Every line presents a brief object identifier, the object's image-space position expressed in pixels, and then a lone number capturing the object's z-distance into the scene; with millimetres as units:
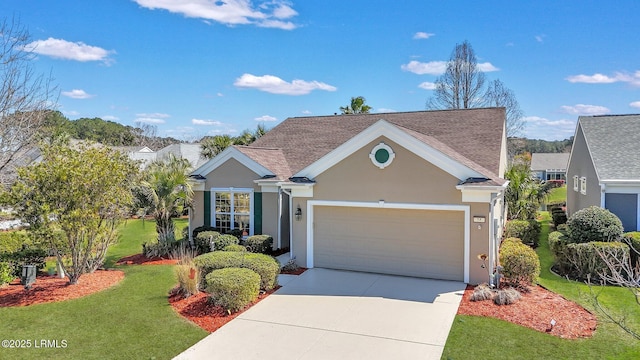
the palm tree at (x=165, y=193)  16031
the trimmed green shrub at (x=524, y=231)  17359
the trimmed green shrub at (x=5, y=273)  11920
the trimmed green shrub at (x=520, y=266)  11305
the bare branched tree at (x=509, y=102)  40656
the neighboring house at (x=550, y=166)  68750
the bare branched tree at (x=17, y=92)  13656
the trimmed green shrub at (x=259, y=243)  15039
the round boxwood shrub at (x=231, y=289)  9758
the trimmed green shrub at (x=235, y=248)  14109
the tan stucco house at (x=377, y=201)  11805
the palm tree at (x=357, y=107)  32500
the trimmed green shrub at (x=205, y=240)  15367
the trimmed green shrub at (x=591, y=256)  12289
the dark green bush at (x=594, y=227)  13164
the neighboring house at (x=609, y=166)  15188
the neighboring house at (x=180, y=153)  48000
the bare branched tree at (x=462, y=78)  39250
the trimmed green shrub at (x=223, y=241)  15117
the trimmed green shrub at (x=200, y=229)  16734
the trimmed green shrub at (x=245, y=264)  11226
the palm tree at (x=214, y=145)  29609
